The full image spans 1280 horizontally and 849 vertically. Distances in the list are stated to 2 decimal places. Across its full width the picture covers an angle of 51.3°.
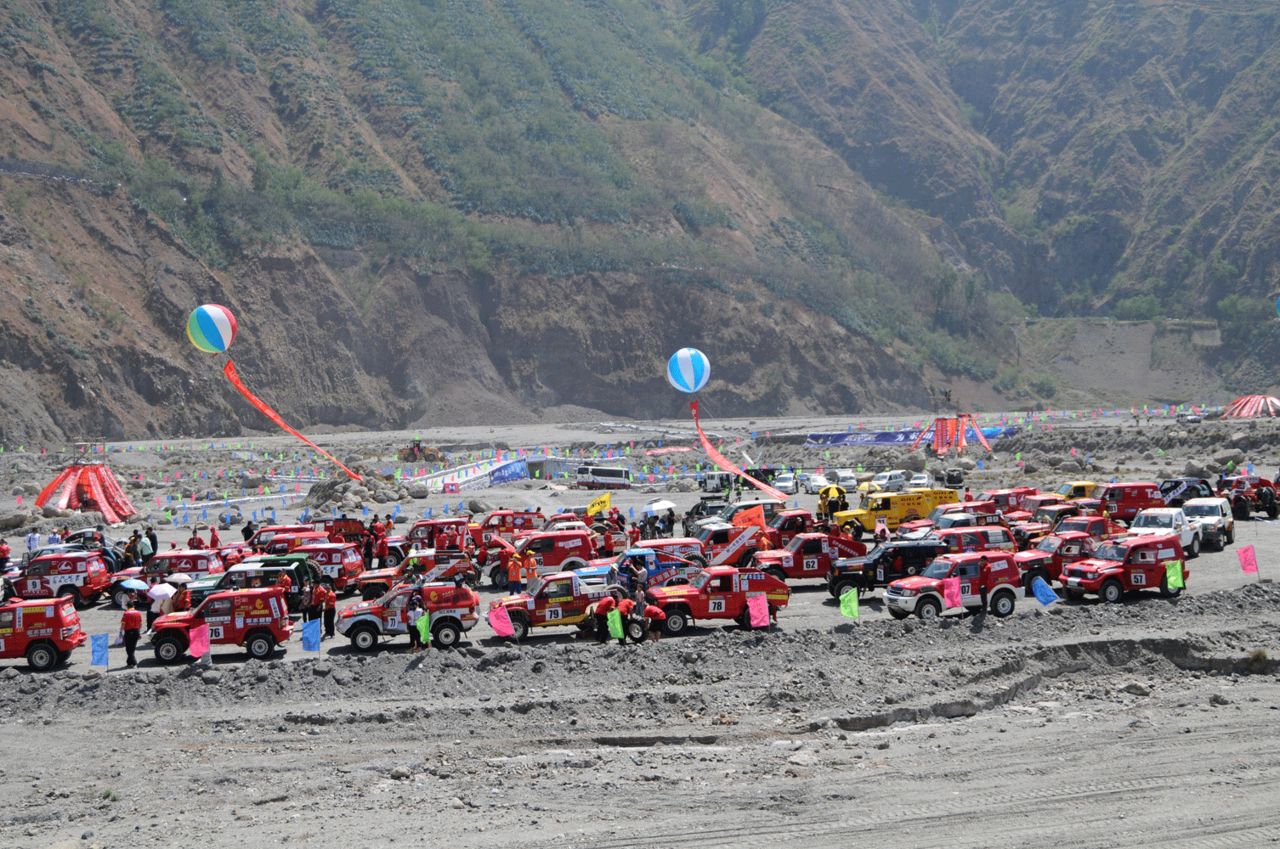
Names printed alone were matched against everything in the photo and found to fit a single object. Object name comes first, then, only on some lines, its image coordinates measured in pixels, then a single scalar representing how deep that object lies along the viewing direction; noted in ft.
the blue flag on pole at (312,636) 73.77
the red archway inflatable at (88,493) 154.92
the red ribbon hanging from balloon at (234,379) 148.08
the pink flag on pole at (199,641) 73.12
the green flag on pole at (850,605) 77.10
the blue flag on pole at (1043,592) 78.48
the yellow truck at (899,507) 126.62
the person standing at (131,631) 71.61
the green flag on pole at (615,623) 73.51
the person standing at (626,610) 74.55
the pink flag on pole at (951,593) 77.66
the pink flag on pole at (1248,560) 86.84
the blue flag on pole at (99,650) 70.94
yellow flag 131.95
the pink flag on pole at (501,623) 75.05
